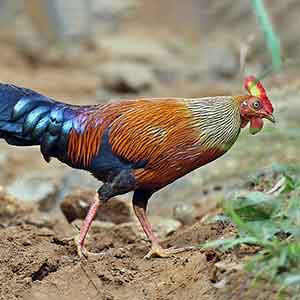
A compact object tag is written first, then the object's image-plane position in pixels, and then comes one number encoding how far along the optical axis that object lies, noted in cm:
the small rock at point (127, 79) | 2836
